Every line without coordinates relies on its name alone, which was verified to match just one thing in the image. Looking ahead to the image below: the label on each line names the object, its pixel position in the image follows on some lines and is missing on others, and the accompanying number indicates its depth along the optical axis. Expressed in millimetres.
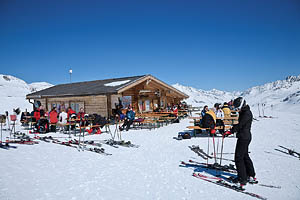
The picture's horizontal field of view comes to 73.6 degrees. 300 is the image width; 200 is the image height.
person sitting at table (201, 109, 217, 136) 5805
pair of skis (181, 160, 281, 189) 4233
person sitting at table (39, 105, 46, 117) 10182
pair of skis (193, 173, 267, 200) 3219
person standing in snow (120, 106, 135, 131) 10719
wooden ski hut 13766
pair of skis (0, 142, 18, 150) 6320
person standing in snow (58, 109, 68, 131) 9609
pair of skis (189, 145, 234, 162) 5397
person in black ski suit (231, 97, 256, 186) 3598
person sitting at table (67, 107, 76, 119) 10345
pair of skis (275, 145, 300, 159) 5324
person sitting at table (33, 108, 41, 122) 10191
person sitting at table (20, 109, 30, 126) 12252
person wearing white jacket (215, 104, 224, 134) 8273
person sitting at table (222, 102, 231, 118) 9328
